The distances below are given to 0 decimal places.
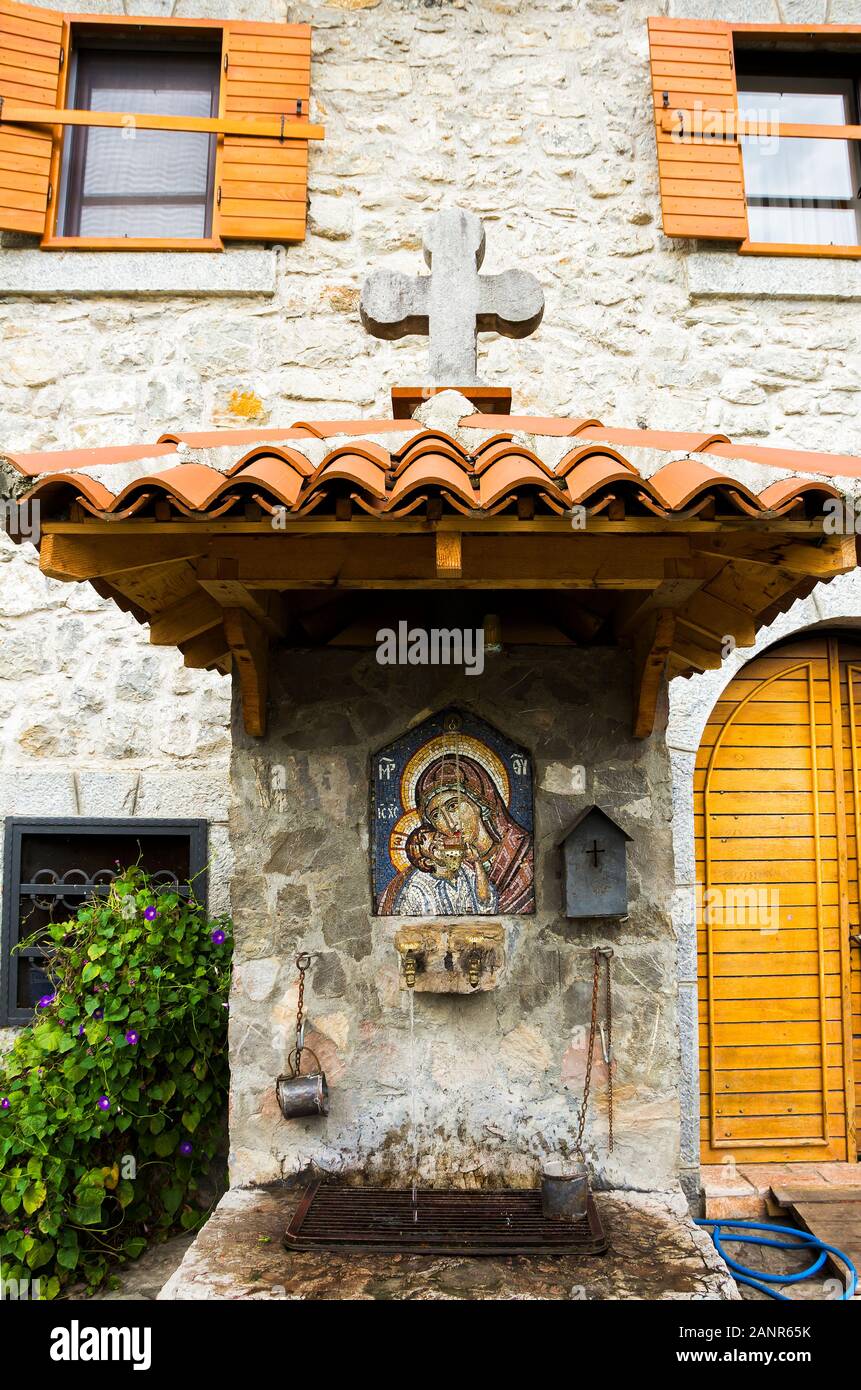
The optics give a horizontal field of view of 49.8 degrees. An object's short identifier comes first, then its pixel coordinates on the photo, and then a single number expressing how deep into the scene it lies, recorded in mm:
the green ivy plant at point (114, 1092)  3404
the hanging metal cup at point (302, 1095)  2885
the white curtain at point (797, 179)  4840
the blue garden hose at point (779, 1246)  3391
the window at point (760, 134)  4609
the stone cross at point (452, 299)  3047
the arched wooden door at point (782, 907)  4227
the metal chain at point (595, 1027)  2983
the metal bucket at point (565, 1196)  2711
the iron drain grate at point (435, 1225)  2543
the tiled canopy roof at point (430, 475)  1970
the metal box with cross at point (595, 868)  3012
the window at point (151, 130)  4562
